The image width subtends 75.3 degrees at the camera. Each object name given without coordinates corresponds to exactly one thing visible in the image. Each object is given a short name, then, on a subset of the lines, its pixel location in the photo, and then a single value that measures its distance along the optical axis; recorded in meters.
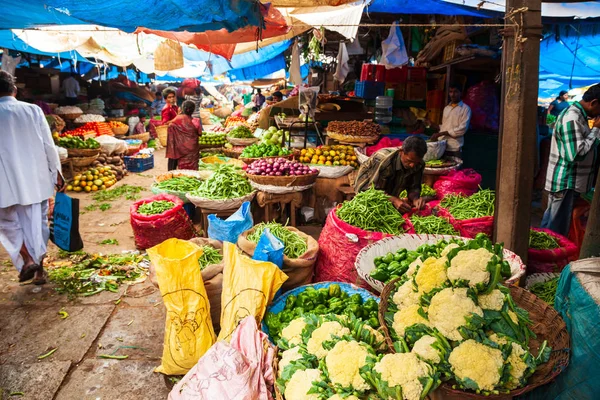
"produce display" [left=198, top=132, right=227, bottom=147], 10.62
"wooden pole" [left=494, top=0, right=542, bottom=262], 2.59
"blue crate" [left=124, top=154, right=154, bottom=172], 11.08
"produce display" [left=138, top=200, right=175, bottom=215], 5.21
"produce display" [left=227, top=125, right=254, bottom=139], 9.99
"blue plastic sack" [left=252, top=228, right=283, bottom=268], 2.97
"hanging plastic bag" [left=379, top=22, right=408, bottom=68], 7.45
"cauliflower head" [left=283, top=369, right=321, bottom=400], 1.84
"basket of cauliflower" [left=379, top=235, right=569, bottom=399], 1.64
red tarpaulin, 6.15
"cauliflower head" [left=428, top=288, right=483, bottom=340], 1.75
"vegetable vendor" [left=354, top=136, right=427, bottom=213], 3.85
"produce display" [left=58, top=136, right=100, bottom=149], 9.03
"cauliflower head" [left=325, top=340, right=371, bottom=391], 1.79
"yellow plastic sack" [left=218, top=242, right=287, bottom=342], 2.69
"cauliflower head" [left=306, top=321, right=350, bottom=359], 2.06
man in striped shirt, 4.22
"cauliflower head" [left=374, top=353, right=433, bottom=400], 1.61
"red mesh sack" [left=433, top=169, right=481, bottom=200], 5.25
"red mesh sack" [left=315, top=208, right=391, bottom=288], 3.28
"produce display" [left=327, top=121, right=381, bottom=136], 6.94
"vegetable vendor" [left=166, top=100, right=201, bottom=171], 7.29
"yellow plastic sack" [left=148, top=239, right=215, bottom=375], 2.68
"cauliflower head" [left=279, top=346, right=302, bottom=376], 2.10
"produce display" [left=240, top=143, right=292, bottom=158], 6.79
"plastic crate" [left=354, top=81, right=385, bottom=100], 8.90
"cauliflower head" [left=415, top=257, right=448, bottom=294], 1.96
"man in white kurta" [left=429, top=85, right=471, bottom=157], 6.95
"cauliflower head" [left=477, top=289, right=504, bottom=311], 1.80
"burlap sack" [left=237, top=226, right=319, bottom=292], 3.21
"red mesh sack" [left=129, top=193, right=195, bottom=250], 5.11
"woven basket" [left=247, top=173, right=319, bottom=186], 5.16
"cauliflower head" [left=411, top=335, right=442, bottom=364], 1.71
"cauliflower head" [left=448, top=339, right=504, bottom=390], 1.60
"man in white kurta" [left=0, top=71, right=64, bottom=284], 4.11
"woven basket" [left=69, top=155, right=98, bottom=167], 8.98
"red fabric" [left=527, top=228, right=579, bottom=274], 3.27
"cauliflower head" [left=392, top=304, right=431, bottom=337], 1.92
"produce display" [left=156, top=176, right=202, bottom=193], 5.89
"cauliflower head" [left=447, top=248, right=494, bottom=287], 1.83
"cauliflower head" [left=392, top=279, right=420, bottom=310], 2.02
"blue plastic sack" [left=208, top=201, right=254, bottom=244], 4.00
